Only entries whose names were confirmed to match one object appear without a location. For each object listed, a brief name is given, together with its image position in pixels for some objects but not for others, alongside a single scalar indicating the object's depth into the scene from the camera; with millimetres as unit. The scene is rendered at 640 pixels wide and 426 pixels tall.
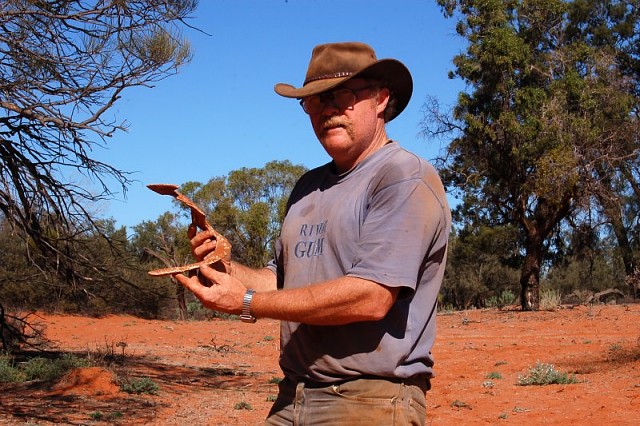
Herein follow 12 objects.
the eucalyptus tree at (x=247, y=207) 31078
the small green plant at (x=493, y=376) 11067
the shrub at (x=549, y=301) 22906
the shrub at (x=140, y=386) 9438
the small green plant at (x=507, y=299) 28531
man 2398
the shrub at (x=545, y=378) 10096
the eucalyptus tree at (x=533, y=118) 21891
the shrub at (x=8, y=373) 9688
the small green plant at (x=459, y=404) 9002
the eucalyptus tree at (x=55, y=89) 8375
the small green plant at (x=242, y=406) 8969
